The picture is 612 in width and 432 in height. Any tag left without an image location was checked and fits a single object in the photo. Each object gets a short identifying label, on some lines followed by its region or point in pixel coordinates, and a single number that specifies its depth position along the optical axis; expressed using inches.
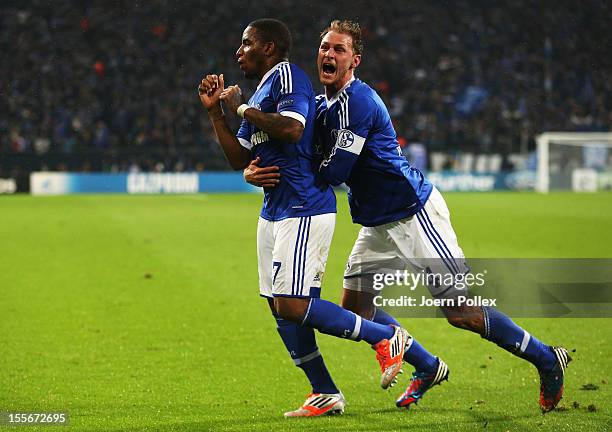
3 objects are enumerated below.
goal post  2389.3
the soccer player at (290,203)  389.1
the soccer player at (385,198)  397.1
